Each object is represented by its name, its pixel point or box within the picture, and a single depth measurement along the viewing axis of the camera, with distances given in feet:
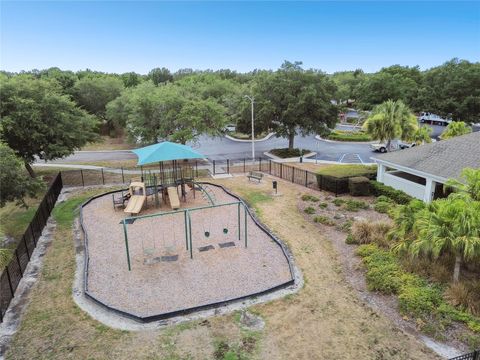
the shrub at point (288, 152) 110.41
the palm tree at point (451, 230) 30.27
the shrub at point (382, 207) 58.59
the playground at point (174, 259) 34.27
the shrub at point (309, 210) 58.70
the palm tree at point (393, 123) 83.25
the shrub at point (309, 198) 65.31
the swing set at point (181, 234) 43.75
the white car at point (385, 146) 113.70
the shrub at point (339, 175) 68.13
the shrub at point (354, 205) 59.96
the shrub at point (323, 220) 53.62
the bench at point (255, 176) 77.32
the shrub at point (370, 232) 45.55
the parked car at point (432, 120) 182.78
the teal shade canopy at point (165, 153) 59.21
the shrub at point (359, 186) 66.54
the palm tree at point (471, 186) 36.04
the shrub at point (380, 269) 34.96
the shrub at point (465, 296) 31.13
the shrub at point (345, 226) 51.06
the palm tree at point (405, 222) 35.96
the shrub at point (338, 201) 62.31
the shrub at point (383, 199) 62.72
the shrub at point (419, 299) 31.27
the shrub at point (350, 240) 46.39
